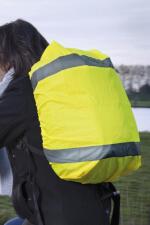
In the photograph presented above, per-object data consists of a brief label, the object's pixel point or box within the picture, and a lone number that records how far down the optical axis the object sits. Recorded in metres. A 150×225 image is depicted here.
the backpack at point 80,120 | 2.35
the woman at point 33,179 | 2.44
